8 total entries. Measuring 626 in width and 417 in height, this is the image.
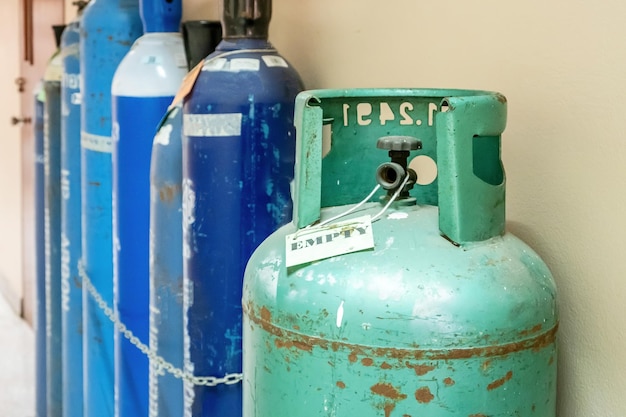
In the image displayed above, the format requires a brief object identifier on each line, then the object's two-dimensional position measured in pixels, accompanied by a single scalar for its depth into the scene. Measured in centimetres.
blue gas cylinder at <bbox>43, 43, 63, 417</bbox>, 253
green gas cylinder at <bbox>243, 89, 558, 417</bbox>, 128
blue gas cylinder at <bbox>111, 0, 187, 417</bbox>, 195
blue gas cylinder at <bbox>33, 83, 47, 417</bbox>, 273
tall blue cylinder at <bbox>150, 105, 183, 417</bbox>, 184
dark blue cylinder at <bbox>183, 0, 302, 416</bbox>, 171
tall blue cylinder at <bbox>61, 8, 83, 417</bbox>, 235
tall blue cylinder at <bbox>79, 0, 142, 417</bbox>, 212
